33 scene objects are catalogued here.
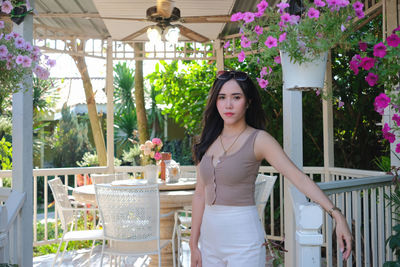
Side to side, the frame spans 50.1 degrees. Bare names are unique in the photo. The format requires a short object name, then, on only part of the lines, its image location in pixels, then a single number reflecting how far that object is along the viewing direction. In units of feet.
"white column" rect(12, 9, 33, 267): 7.93
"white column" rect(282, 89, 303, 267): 7.38
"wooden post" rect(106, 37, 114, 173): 17.90
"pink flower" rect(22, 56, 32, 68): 6.35
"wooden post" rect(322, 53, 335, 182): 15.29
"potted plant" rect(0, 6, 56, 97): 6.28
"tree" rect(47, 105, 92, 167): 39.32
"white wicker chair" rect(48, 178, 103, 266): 11.67
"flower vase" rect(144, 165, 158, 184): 13.71
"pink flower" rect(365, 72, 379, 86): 7.00
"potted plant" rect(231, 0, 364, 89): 5.75
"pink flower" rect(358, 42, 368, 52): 6.79
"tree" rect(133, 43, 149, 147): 26.23
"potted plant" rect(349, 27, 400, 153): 6.33
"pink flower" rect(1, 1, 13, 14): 6.51
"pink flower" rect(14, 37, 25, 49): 6.49
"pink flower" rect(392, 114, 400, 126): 7.24
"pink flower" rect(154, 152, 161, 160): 13.91
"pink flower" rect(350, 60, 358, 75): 6.99
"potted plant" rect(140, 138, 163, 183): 13.75
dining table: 11.45
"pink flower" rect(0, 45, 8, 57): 6.14
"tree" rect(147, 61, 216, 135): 20.98
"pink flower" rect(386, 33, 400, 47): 6.26
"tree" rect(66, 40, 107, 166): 24.76
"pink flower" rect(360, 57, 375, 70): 6.70
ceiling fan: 12.34
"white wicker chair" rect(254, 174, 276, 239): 13.10
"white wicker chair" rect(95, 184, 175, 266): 10.27
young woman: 5.45
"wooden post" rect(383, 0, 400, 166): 10.53
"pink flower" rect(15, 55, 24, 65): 6.30
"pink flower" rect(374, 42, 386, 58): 6.44
